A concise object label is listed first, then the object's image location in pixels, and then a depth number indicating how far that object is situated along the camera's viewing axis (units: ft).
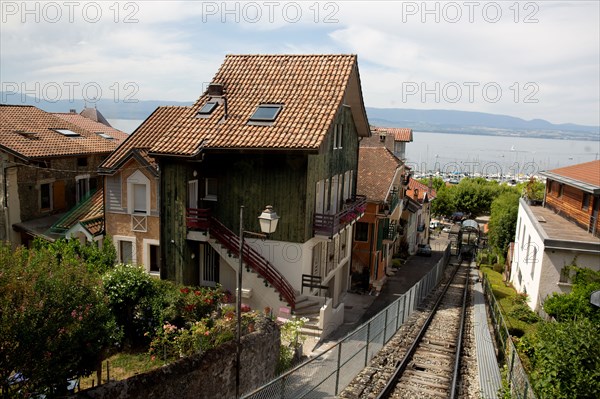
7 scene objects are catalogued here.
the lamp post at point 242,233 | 35.09
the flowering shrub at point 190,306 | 48.96
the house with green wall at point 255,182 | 61.93
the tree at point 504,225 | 131.13
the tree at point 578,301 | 57.25
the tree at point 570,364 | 33.65
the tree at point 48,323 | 27.40
